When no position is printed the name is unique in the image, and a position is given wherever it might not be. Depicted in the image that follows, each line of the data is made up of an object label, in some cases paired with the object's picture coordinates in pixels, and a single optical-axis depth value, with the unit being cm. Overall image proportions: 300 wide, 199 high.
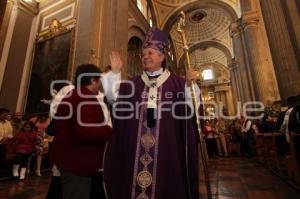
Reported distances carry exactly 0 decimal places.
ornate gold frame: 624
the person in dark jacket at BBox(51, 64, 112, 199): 148
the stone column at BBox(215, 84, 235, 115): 2725
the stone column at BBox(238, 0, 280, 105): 969
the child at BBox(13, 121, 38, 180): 475
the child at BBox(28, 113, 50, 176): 504
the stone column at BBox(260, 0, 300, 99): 530
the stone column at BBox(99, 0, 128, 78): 614
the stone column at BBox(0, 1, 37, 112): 707
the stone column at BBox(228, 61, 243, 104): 1597
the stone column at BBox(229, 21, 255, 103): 1120
